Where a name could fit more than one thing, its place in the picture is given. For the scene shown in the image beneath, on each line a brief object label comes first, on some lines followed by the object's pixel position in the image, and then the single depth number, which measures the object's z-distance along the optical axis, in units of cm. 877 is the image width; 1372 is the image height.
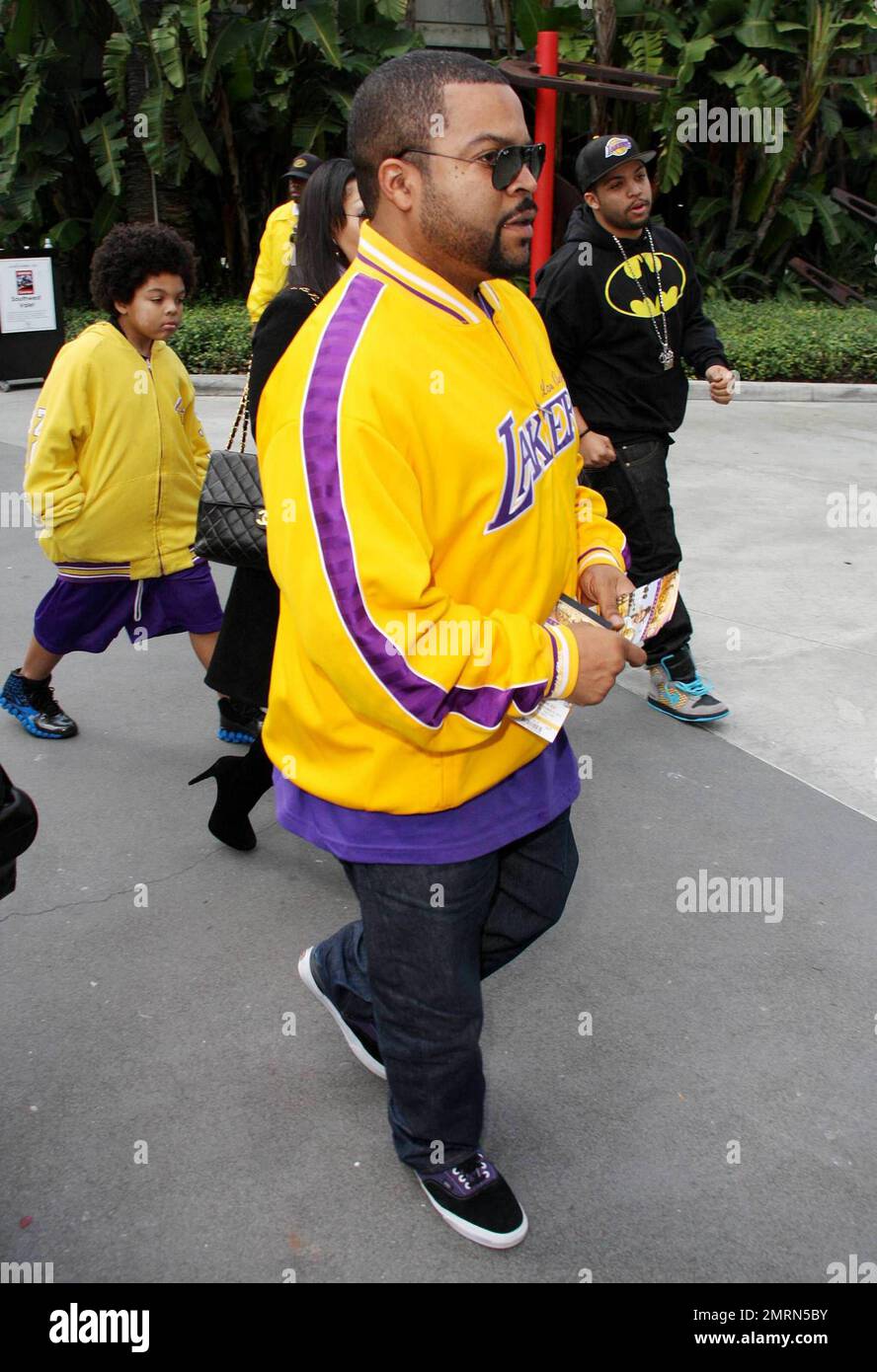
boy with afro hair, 435
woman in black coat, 339
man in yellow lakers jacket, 196
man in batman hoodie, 447
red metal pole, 932
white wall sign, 1190
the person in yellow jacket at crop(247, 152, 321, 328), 577
